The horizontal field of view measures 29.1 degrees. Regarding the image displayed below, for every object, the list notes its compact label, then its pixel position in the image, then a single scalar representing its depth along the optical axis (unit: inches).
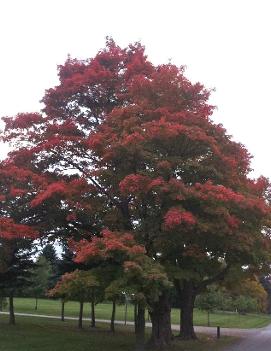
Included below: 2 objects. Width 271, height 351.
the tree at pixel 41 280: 2098.9
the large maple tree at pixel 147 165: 674.2
